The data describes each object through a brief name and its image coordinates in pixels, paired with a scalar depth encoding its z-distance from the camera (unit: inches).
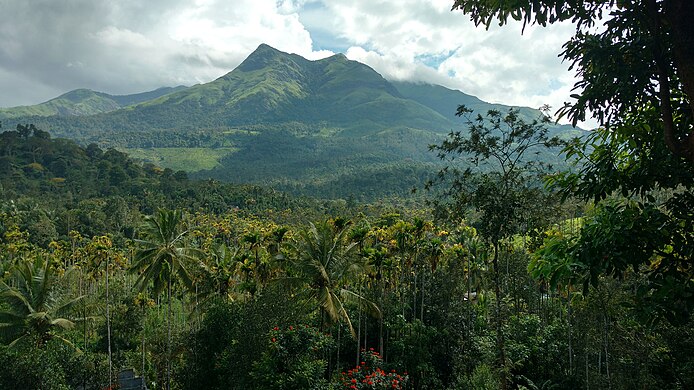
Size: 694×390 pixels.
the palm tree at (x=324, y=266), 789.2
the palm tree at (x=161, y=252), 852.6
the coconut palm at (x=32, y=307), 872.9
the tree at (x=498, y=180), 601.9
